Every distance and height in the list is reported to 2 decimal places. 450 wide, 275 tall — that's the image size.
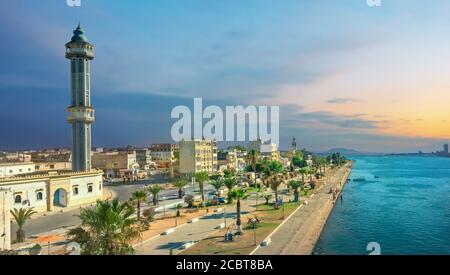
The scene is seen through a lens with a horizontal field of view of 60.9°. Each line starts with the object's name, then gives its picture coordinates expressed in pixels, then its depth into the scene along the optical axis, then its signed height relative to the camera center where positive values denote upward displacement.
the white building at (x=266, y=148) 118.24 -2.32
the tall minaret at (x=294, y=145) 159.32 -1.94
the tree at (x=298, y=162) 119.69 -6.83
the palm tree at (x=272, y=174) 42.06 -4.88
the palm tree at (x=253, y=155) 66.18 -2.54
